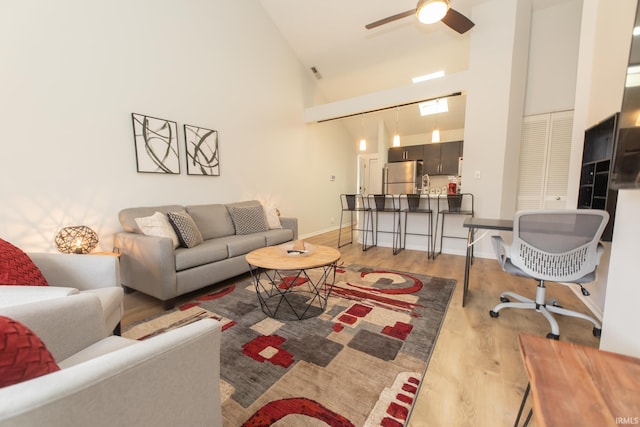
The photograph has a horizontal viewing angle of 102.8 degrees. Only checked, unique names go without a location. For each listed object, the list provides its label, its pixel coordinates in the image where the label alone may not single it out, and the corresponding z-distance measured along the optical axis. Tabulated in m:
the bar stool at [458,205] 3.65
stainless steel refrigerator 6.25
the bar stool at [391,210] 4.28
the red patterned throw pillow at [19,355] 0.50
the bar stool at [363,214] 4.55
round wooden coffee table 1.91
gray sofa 2.17
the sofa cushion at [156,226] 2.46
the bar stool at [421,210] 4.02
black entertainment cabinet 1.85
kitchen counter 3.99
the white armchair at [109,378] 0.46
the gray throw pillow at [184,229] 2.60
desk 2.03
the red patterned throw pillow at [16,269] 1.17
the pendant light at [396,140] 4.18
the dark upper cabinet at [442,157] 5.92
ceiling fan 2.36
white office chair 1.62
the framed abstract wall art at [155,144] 2.77
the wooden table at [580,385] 0.63
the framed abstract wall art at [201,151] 3.25
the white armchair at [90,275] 1.45
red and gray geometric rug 1.19
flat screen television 0.93
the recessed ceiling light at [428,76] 4.70
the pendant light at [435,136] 4.00
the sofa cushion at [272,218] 3.71
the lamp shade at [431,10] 2.34
